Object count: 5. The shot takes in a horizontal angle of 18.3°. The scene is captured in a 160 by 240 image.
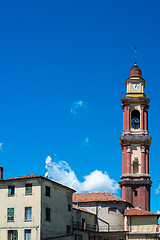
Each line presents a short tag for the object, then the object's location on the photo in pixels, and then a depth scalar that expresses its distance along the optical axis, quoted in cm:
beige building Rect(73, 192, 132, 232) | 7612
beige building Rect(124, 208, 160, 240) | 7431
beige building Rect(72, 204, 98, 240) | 6725
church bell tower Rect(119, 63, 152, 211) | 9260
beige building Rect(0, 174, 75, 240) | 5766
